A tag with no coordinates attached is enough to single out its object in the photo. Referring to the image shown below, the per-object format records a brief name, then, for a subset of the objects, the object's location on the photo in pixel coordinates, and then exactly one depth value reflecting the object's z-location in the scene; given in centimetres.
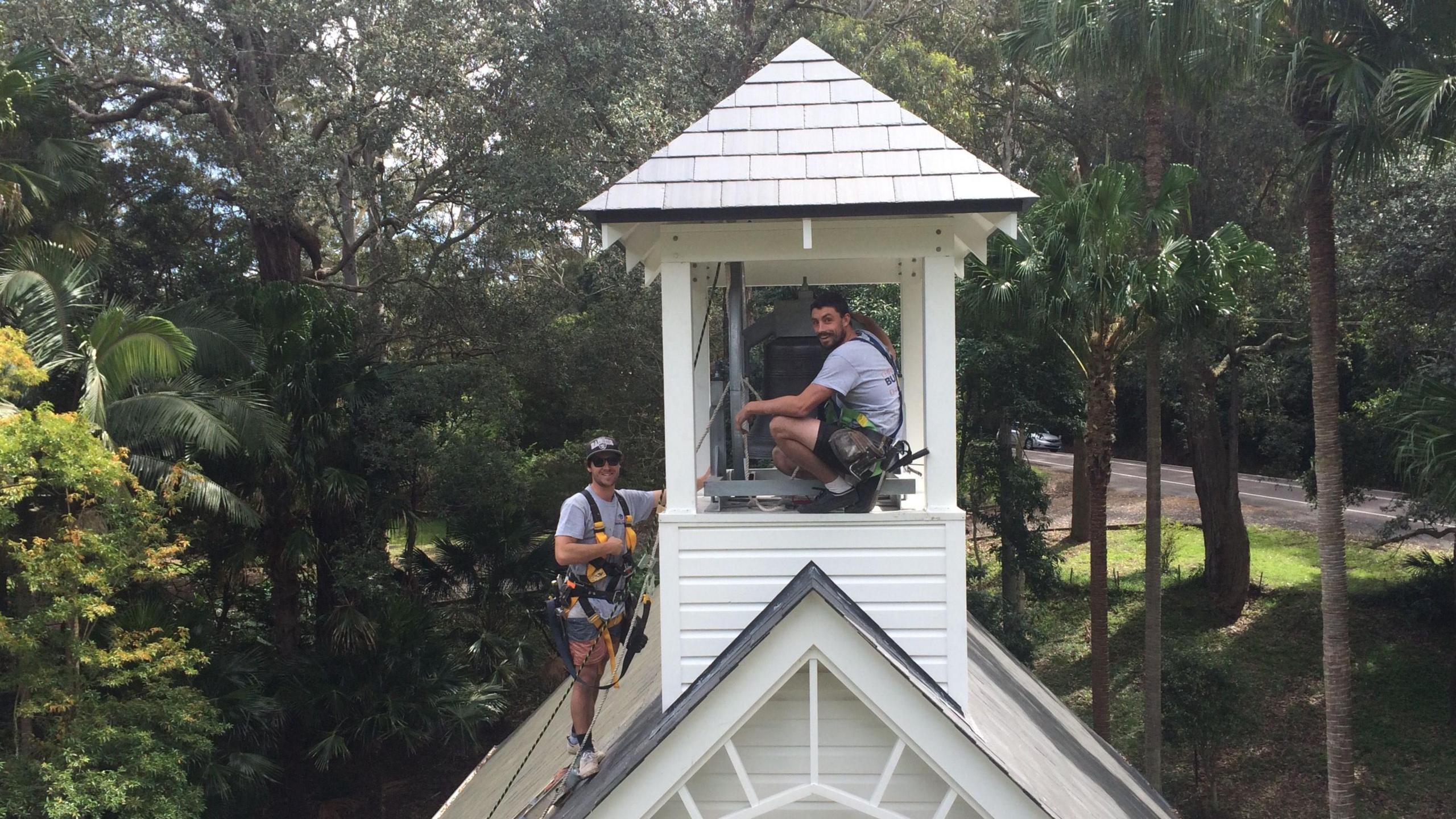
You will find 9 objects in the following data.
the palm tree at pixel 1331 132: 1091
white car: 4478
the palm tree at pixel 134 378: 1338
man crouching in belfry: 511
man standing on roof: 566
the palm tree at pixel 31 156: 1471
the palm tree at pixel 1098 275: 1364
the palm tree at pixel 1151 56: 1263
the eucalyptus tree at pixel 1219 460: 2217
